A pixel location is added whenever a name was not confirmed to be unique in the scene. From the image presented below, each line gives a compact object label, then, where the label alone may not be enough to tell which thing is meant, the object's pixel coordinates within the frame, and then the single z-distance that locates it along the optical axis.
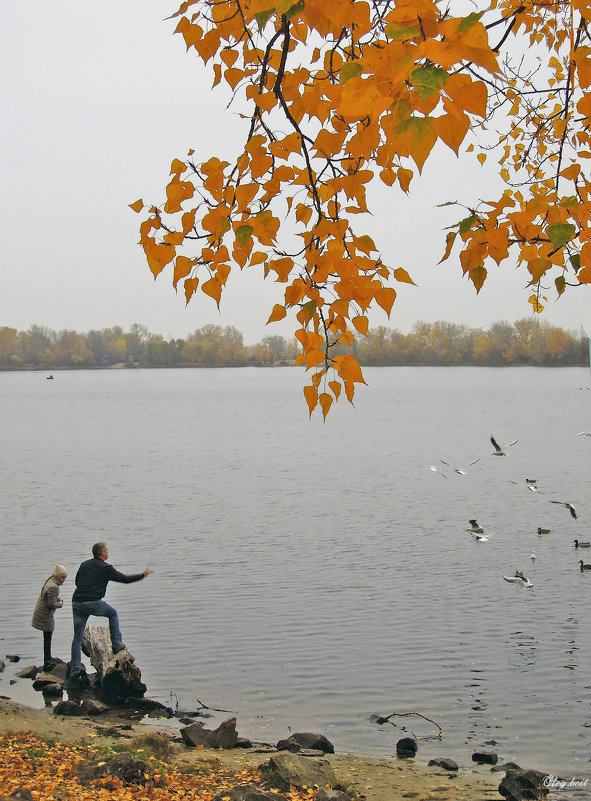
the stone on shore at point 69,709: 12.20
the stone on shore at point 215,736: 10.67
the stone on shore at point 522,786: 9.20
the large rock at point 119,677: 12.77
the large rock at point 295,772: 8.47
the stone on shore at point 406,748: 10.90
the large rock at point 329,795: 7.83
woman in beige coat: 13.89
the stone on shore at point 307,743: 10.70
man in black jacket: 13.09
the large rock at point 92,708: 12.28
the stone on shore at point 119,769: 8.42
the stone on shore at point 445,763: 10.38
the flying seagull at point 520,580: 18.45
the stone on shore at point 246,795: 7.28
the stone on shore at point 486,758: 10.60
